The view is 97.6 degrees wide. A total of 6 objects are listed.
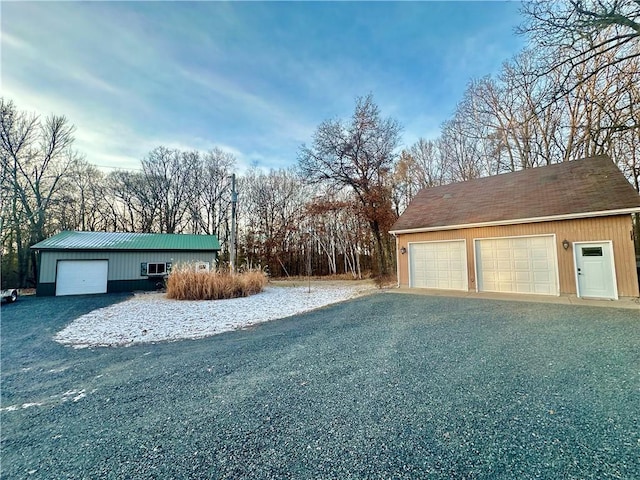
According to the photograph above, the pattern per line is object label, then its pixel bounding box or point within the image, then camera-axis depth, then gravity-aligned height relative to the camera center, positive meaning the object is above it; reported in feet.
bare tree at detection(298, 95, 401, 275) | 49.39 +18.70
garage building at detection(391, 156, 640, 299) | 23.73 +1.96
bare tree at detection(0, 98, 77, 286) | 50.62 +18.02
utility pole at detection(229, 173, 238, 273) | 39.06 +3.39
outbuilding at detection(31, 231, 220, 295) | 40.98 +0.93
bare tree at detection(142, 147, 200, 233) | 68.44 +20.23
